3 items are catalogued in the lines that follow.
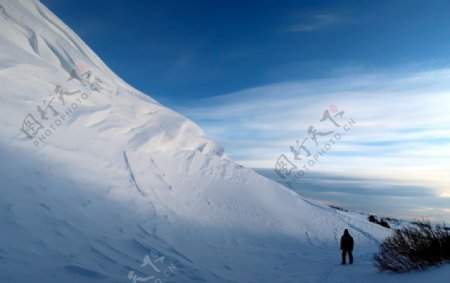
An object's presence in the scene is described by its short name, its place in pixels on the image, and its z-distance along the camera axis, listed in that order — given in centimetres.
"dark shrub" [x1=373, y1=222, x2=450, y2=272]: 879
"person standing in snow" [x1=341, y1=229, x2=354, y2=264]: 1428
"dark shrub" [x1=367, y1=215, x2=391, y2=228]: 3256
